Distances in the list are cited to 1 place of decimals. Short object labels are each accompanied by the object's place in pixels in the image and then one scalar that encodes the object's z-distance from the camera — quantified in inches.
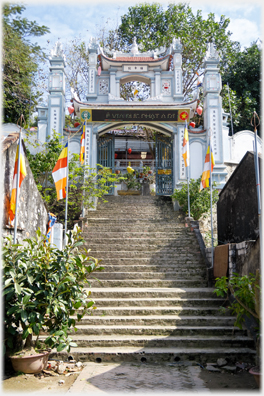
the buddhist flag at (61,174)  273.0
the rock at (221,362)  176.4
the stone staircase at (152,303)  188.4
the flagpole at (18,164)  203.1
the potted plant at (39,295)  156.4
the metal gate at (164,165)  498.6
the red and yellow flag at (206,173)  314.8
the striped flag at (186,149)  397.7
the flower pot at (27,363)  159.6
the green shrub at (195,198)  398.6
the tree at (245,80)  722.2
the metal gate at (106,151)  519.2
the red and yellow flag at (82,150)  421.0
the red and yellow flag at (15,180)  209.8
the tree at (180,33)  689.6
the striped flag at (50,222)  293.2
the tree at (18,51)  421.1
